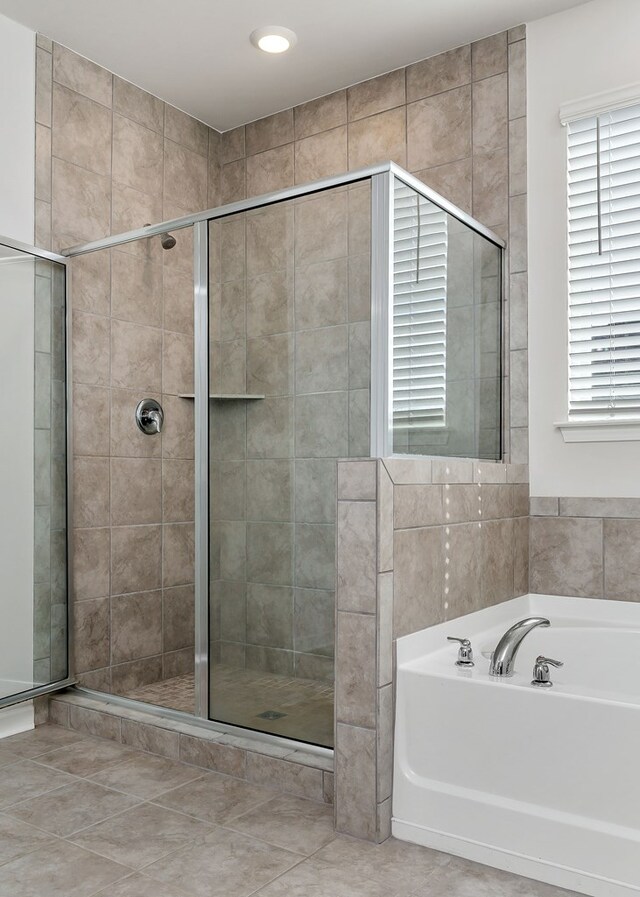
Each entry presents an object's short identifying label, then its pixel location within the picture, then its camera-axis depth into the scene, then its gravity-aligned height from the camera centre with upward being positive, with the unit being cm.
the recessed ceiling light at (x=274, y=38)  287 +157
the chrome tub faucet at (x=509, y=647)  194 -53
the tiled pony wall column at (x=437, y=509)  192 -19
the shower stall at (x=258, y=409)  219 +12
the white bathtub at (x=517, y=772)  165 -77
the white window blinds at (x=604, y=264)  259 +63
